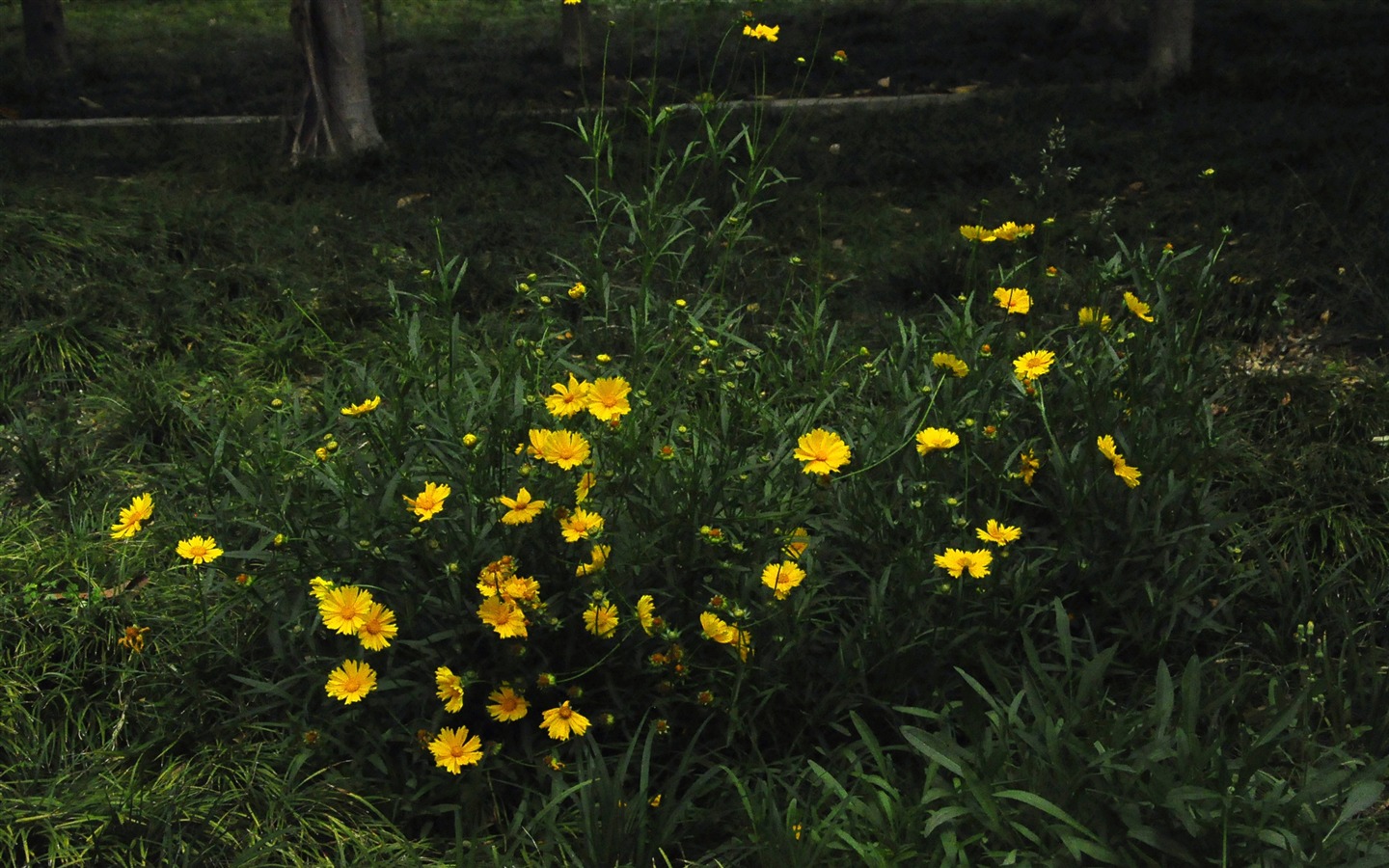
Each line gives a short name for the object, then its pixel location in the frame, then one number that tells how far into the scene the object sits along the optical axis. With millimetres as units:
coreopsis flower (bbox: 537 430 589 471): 2348
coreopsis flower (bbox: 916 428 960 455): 2367
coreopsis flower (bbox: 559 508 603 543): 2301
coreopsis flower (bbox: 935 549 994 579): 2324
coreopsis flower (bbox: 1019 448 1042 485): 2693
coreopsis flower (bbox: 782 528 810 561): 2477
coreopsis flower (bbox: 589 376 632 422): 2348
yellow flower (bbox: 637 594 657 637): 2348
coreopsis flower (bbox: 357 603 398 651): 2260
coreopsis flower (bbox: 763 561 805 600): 2338
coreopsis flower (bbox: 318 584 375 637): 2258
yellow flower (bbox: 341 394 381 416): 2426
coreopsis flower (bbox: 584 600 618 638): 2332
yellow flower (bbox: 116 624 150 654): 2580
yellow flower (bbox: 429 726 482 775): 2346
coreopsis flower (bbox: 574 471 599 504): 2348
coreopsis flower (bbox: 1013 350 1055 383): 2682
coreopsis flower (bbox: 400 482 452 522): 2334
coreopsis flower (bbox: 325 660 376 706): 2304
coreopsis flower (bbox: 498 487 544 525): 2283
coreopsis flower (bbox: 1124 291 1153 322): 2869
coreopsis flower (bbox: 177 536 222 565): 2324
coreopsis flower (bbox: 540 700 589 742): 2326
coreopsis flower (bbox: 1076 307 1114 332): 2912
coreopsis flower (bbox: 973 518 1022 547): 2342
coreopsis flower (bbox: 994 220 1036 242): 2932
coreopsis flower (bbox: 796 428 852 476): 2346
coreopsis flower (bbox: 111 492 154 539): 2439
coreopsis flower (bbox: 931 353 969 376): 2734
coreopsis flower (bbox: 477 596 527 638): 2244
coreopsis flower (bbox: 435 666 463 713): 2316
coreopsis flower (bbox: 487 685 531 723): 2379
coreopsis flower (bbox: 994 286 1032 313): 2781
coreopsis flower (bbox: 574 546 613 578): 2314
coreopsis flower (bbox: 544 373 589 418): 2367
